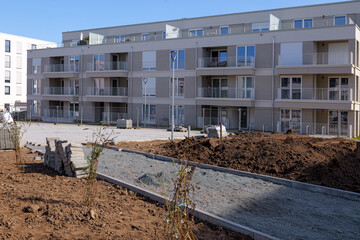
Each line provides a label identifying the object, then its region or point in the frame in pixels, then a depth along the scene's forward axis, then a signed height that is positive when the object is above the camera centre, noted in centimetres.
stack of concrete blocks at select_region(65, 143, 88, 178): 940 -110
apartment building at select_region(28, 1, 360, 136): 3005 +421
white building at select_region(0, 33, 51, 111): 6612 +853
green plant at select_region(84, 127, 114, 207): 686 -119
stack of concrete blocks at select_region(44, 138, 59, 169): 1088 -115
